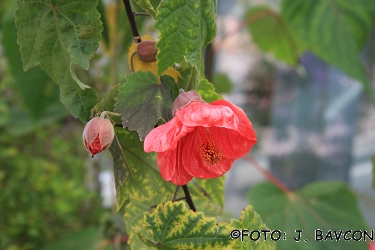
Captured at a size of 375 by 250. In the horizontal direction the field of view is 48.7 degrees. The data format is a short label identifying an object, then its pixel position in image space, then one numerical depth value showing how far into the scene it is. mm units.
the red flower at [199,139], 222
